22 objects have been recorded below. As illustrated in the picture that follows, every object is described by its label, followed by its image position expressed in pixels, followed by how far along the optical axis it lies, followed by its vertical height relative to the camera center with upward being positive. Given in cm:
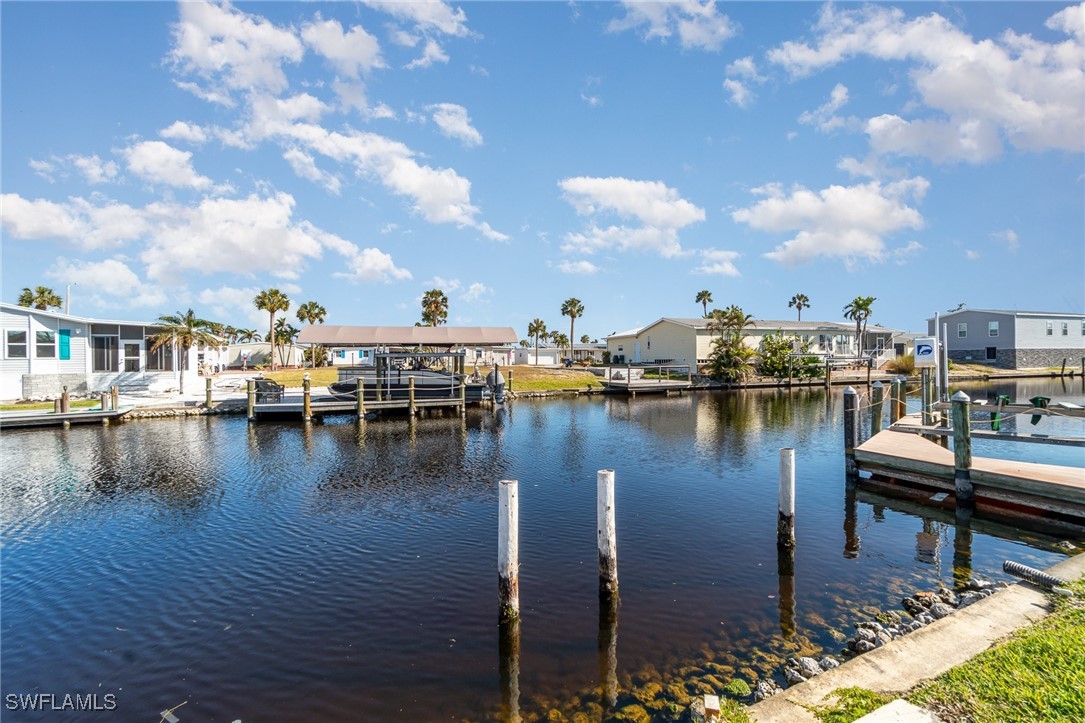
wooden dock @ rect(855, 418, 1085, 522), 1191 -304
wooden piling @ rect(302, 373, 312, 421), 2950 -213
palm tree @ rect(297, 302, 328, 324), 8088 +741
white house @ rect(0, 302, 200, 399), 3161 +73
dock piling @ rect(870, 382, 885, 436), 1850 -181
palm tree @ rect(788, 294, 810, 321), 9042 +843
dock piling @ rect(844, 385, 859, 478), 1595 -250
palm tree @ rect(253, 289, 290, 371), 6931 +797
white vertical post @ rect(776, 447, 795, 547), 1119 -315
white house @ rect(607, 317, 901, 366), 5738 +171
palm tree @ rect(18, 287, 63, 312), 5681 +724
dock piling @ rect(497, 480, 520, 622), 834 -292
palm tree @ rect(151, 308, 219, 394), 3662 +229
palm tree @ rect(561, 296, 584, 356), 9212 +836
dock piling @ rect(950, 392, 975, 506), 1316 -245
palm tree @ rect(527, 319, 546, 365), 9953 +559
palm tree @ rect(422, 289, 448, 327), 7525 +759
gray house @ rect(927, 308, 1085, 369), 6134 +129
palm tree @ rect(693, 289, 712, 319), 8212 +869
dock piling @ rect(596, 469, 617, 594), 889 -290
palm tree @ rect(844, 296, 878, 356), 6066 +445
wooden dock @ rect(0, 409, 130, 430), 2642 -247
